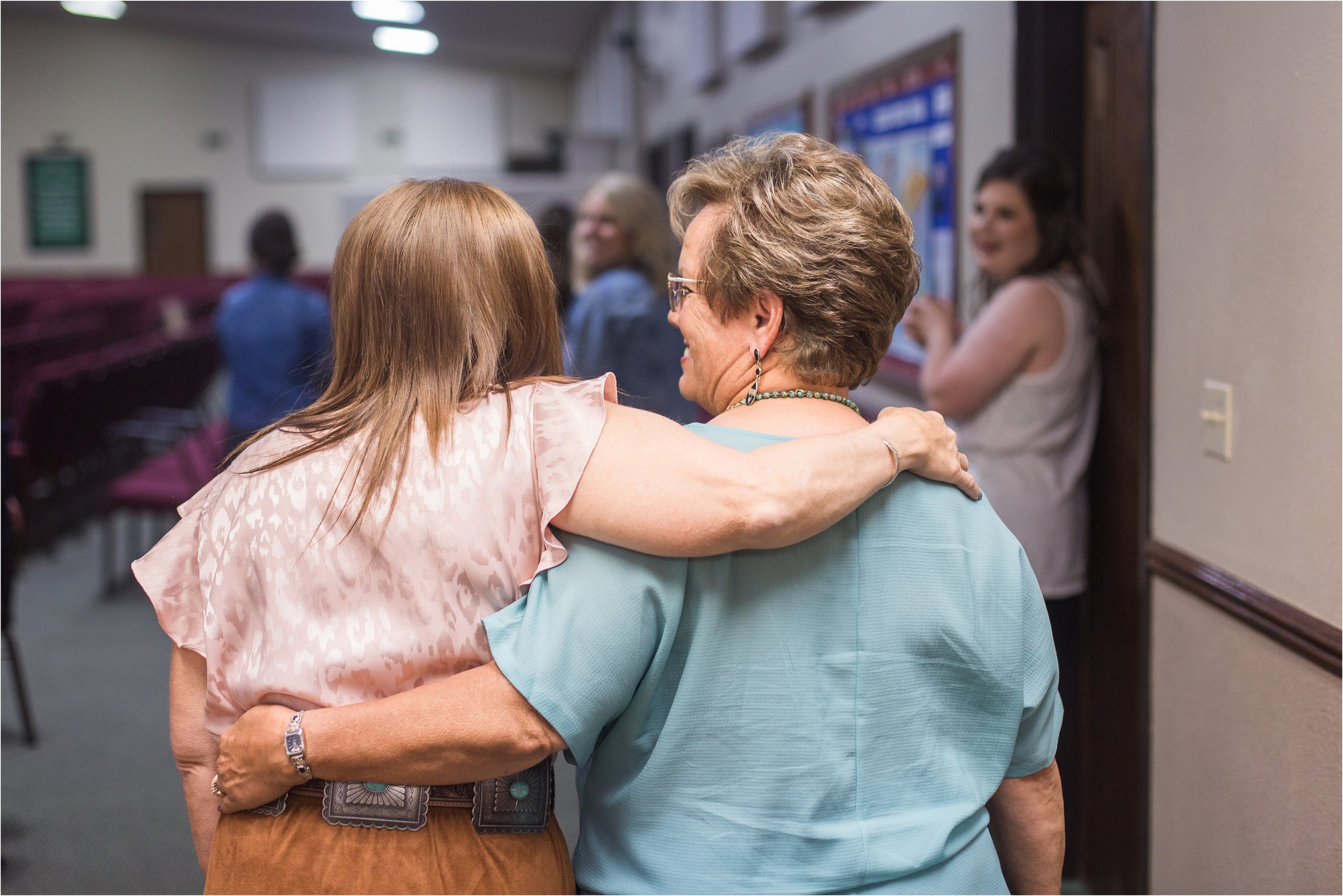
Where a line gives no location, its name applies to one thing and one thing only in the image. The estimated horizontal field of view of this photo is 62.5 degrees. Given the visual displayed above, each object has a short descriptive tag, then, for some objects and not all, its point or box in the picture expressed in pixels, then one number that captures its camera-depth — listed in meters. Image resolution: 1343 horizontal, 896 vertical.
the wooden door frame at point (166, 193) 15.89
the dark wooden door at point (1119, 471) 2.11
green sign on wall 15.57
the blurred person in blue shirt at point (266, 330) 4.05
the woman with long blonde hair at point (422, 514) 0.98
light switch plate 1.76
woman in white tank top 2.27
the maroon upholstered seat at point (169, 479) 3.96
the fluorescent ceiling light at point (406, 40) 12.57
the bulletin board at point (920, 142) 3.27
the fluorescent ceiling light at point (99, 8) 12.60
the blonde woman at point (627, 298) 3.24
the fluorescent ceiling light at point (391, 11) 9.95
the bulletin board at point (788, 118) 4.66
